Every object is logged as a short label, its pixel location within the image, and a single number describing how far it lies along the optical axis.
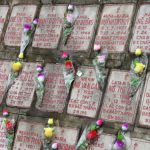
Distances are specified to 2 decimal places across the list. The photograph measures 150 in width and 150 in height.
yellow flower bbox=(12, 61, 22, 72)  5.25
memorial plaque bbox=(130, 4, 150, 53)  4.57
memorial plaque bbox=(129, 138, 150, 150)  4.23
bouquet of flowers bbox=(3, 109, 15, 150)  5.01
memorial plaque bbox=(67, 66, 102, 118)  4.64
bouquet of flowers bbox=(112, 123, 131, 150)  4.32
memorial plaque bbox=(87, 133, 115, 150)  4.42
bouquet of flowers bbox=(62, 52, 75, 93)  4.85
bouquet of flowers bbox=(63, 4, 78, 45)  5.07
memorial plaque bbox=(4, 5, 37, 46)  5.47
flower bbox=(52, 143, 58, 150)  4.66
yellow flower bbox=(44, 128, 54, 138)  4.75
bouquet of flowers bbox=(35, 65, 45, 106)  4.98
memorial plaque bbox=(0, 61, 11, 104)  5.31
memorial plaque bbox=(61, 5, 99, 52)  4.94
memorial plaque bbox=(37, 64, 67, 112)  4.85
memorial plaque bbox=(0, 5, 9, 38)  5.69
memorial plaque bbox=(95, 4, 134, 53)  4.71
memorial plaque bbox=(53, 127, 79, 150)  4.63
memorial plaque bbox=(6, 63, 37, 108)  5.10
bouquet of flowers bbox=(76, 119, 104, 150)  4.49
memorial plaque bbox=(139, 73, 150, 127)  4.30
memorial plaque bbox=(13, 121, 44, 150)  4.86
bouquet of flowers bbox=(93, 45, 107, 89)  4.68
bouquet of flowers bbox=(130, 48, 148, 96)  4.45
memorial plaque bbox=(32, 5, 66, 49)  5.18
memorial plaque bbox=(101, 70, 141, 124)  4.41
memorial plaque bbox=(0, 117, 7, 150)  5.07
